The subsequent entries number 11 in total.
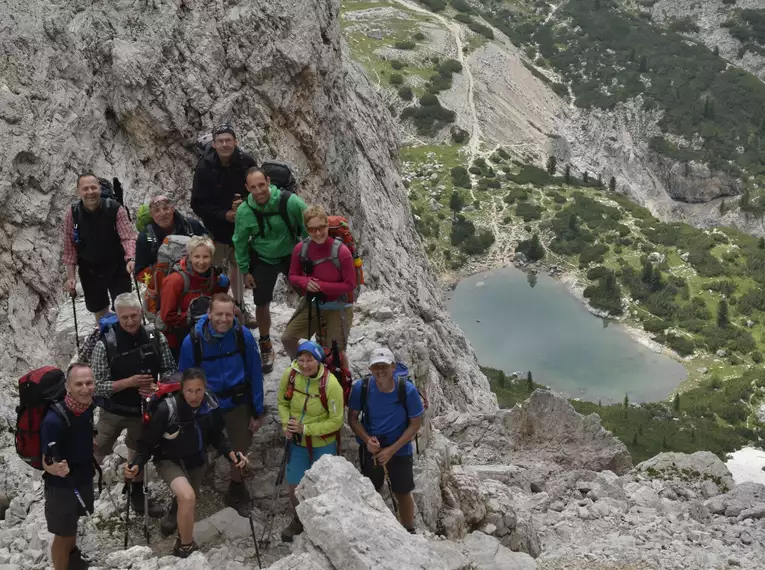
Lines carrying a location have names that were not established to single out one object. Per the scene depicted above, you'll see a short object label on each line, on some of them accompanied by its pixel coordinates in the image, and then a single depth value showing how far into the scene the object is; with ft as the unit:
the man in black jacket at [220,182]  37.36
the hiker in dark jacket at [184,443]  26.86
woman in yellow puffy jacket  28.89
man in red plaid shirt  34.96
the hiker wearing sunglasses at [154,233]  33.35
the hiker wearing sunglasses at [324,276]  31.62
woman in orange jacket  30.25
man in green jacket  34.40
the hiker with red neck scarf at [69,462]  24.88
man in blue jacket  28.17
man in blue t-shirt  30.42
